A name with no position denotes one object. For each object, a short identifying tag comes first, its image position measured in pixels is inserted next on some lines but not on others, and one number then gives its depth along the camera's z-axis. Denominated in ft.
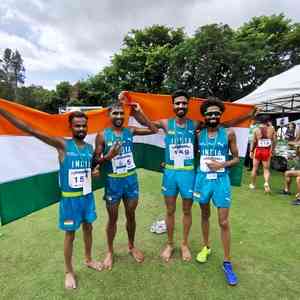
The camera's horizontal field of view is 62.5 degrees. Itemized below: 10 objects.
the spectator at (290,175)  16.76
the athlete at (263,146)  18.99
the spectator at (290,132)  32.58
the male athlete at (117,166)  8.36
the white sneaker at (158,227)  11.60
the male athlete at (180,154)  8.80
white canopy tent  20.94
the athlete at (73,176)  7.59
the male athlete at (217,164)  8.23
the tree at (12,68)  151.78
